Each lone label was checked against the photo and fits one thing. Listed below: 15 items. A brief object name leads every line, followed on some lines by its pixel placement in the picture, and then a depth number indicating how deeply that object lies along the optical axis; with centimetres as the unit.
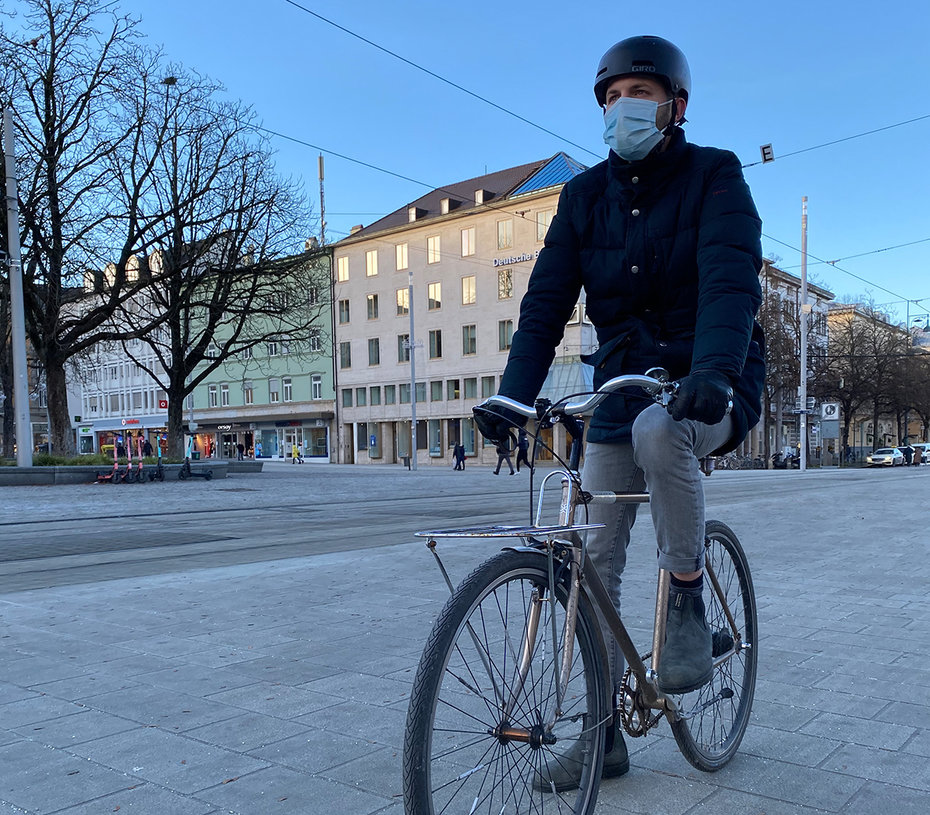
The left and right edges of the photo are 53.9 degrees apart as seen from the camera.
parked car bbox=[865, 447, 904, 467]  5659
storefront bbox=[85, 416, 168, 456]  7225
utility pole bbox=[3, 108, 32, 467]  2052
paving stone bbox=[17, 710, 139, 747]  326
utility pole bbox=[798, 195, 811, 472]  4281
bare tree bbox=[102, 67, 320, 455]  2623
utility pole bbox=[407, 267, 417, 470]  4688
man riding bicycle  243
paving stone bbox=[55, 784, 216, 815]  262
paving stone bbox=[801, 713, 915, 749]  320
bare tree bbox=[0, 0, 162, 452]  2342
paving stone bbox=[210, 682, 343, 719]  359
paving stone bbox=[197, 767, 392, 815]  262
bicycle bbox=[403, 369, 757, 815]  189
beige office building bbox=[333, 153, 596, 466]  5206
